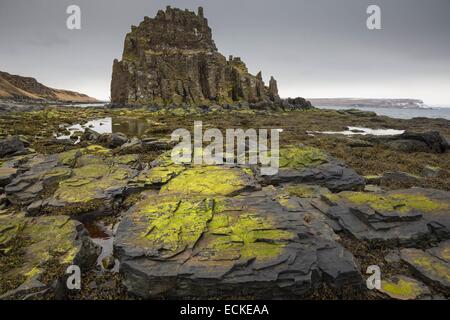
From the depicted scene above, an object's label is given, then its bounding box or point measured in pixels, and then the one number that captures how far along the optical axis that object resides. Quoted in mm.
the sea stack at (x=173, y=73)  116188
